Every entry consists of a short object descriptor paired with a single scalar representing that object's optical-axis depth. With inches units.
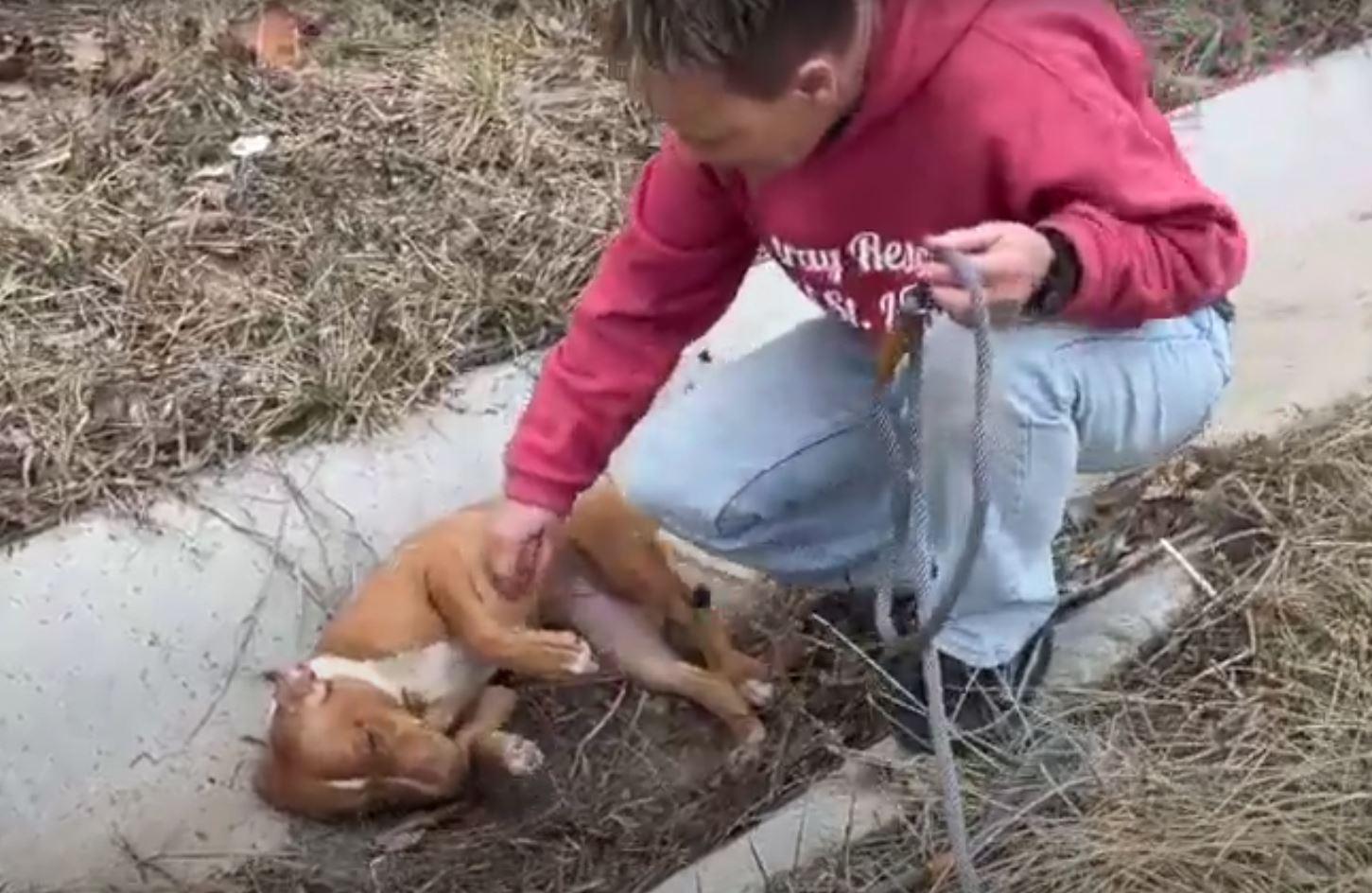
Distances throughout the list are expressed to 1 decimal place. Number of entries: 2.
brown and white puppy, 90.3
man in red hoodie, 70.8
